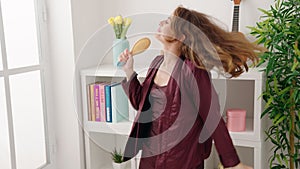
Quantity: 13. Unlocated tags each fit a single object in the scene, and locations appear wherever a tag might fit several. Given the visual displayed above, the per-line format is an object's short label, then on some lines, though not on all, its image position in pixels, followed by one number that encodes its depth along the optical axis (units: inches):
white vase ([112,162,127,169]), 85.5
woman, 46.1
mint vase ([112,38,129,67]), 59.8
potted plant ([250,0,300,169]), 65.9
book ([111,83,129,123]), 62.8
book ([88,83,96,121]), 82.9
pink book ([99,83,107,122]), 80.1
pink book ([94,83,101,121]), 81.6
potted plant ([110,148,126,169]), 84.5
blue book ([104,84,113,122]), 79.3
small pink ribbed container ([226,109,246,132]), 73.6
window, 72.2
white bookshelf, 70.9
